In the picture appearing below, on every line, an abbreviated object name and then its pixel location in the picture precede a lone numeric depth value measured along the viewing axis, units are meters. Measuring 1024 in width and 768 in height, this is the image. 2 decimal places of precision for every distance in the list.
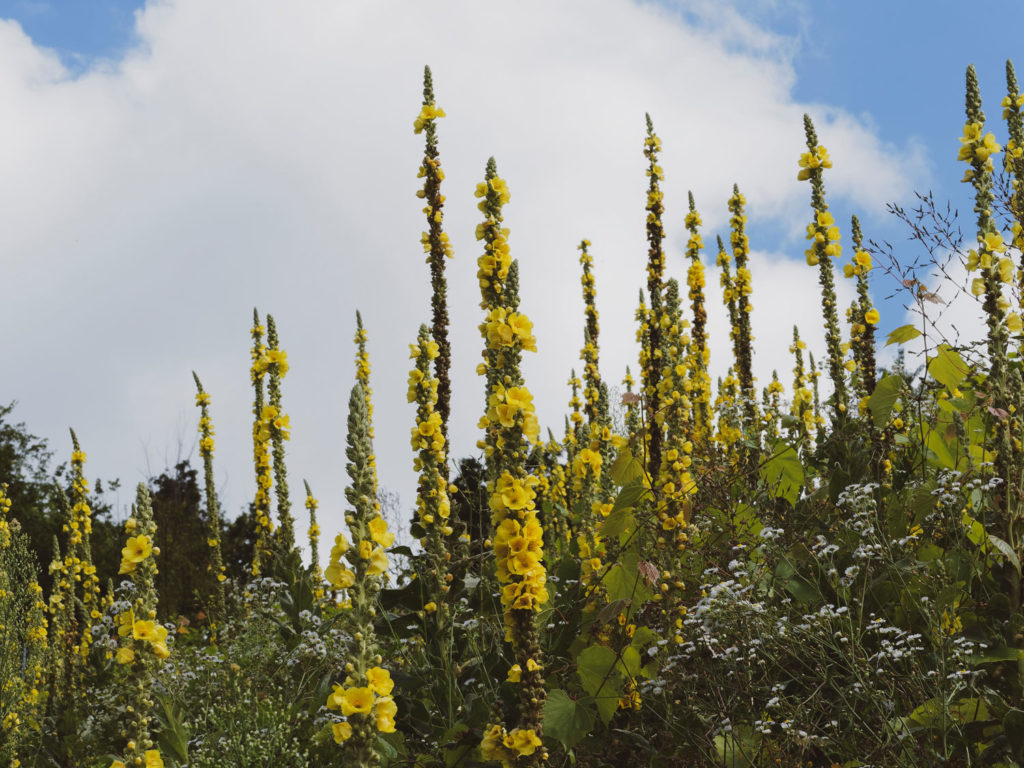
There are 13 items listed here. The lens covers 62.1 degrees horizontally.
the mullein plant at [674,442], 4.84
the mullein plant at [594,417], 6.21
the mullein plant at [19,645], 9.00
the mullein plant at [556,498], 8.67
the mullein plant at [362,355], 10.22
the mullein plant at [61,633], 9.20
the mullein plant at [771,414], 8.15
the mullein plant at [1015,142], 4.87
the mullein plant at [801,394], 10.86
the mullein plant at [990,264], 3.90
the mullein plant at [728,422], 8.49
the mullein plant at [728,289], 9.49
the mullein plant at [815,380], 11.25
